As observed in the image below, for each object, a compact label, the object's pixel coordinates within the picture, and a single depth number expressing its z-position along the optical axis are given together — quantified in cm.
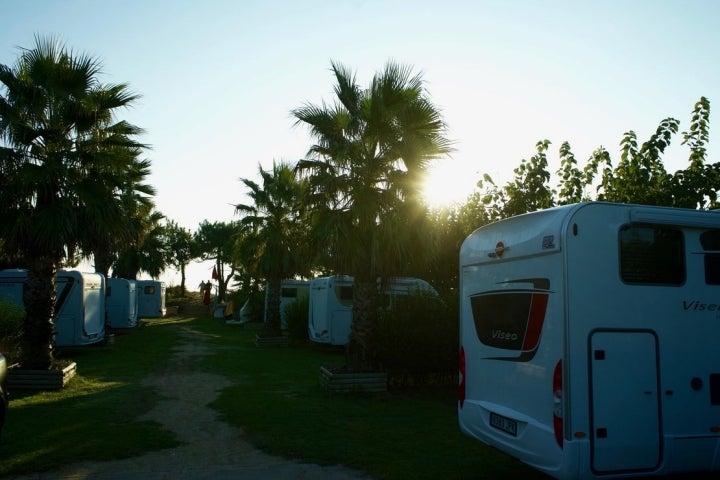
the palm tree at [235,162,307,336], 2347
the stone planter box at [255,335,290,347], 2402
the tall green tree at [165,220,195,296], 6762
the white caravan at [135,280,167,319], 4078
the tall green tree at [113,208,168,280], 4531
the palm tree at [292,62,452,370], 1245
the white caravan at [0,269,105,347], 1862
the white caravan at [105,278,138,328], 2828
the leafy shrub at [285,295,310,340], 2430
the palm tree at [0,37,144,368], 1222
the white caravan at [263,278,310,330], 2937
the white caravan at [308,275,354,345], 2097
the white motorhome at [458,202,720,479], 552
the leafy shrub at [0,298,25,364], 1421
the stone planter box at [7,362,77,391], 1251
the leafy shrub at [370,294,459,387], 1275
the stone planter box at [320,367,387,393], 1226
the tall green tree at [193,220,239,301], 6656
